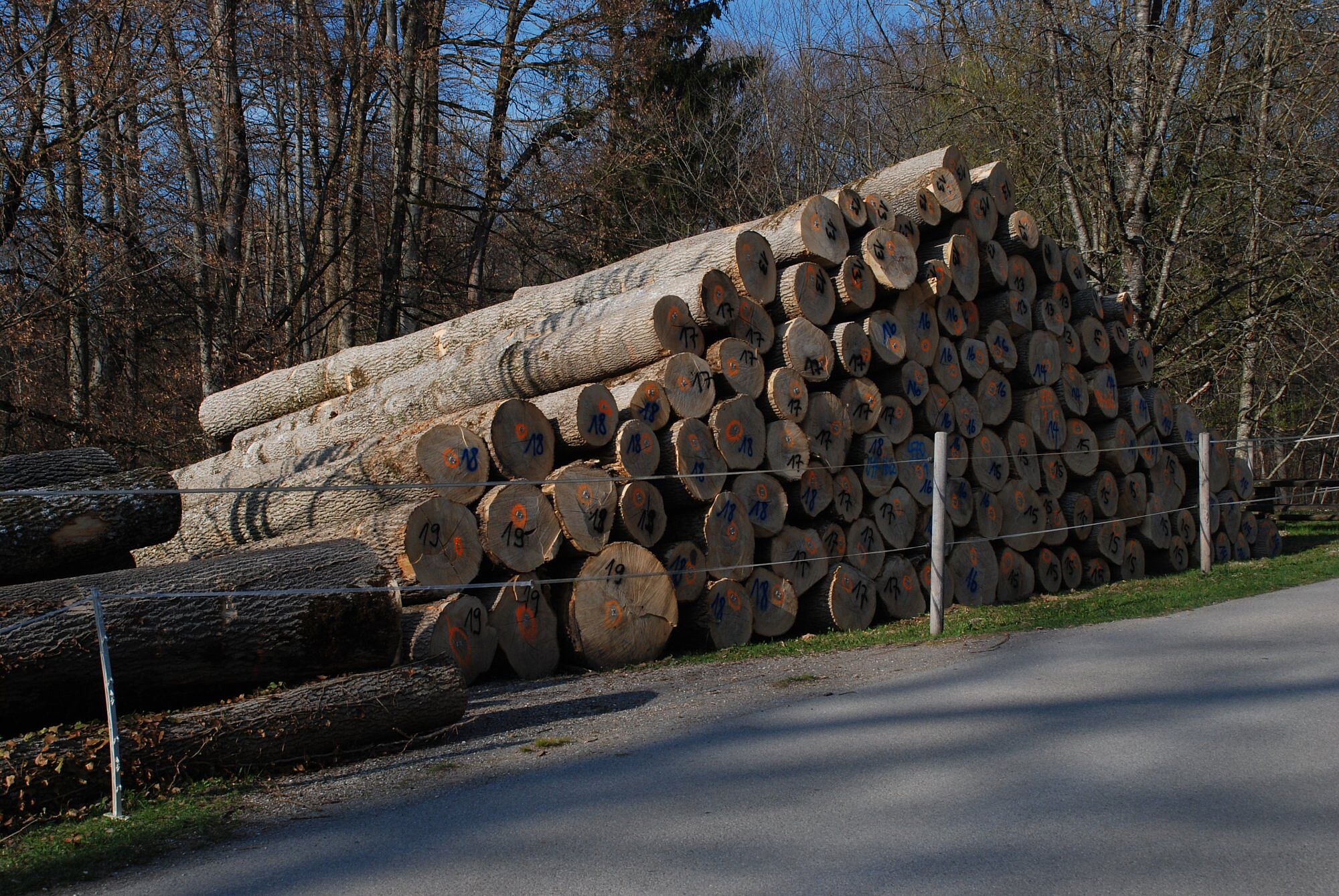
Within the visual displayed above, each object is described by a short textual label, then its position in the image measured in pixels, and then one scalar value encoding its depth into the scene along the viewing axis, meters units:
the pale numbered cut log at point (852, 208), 9.43
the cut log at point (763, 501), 8.38
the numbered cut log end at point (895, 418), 9.52
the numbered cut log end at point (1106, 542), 11.19
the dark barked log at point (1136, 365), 11.86
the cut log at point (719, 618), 8.15
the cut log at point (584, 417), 7.61
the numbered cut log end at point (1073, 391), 11.06
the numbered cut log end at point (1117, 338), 11.73
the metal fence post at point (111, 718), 4.55
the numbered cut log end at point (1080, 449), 11.02
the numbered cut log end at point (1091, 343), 11.41
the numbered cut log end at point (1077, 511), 10.97
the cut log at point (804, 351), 8.82
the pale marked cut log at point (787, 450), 8.60
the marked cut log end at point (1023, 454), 10.52
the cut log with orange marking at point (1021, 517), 10.40
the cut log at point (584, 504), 7.41
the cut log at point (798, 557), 8.65
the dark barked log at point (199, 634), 5.10
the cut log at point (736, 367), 8.37
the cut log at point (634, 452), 7.68
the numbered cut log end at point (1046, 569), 10.73
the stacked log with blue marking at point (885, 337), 9.40
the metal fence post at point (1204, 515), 11.42
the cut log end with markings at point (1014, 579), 10.34
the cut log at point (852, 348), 9.13
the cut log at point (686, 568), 7.95
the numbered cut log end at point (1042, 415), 10.66
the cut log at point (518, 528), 7.12
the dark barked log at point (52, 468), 7.08
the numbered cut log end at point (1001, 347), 10.48
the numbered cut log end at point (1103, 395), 11.33
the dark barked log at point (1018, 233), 10.77
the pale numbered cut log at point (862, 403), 9.27
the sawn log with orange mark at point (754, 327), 8.61
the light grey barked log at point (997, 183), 10.74
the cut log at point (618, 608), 7.46
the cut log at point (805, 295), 8.92
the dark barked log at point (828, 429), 8.93
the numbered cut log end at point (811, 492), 8.82
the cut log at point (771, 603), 8.50
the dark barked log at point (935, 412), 9.84
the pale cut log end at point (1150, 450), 11.75
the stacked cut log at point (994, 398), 10.35
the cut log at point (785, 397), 8.65
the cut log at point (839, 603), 8.89
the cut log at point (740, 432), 8.23
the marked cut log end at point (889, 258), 9.37
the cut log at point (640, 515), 7.67
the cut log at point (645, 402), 7.87
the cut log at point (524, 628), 7.21
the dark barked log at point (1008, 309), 10.59
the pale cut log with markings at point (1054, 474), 10.85
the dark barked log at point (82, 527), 6.43
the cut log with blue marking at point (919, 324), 9.72
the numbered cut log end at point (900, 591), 9.45
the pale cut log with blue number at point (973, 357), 10.19
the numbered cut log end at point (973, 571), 9.87
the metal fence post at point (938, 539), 8.06
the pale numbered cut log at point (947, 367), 9.98
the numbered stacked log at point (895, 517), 9.45
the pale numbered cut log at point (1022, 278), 10.76
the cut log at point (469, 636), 6.86
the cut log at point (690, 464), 7.93
